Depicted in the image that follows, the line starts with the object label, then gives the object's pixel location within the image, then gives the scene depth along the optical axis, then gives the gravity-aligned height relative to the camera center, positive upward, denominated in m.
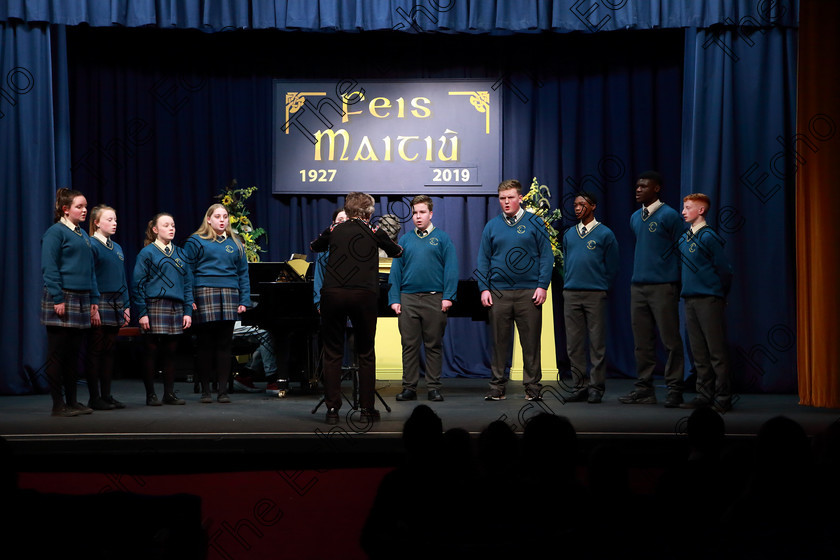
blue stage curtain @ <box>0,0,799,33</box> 6.85 +2.31
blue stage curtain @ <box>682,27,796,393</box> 6.87 +0.78
